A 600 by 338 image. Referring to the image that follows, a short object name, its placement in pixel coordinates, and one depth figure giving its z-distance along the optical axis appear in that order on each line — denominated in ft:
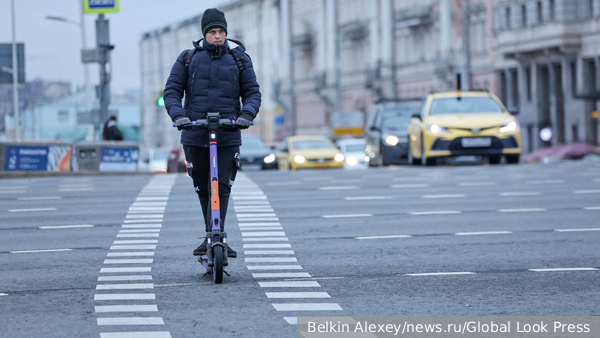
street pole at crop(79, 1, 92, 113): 188.15
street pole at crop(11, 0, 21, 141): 220.55
